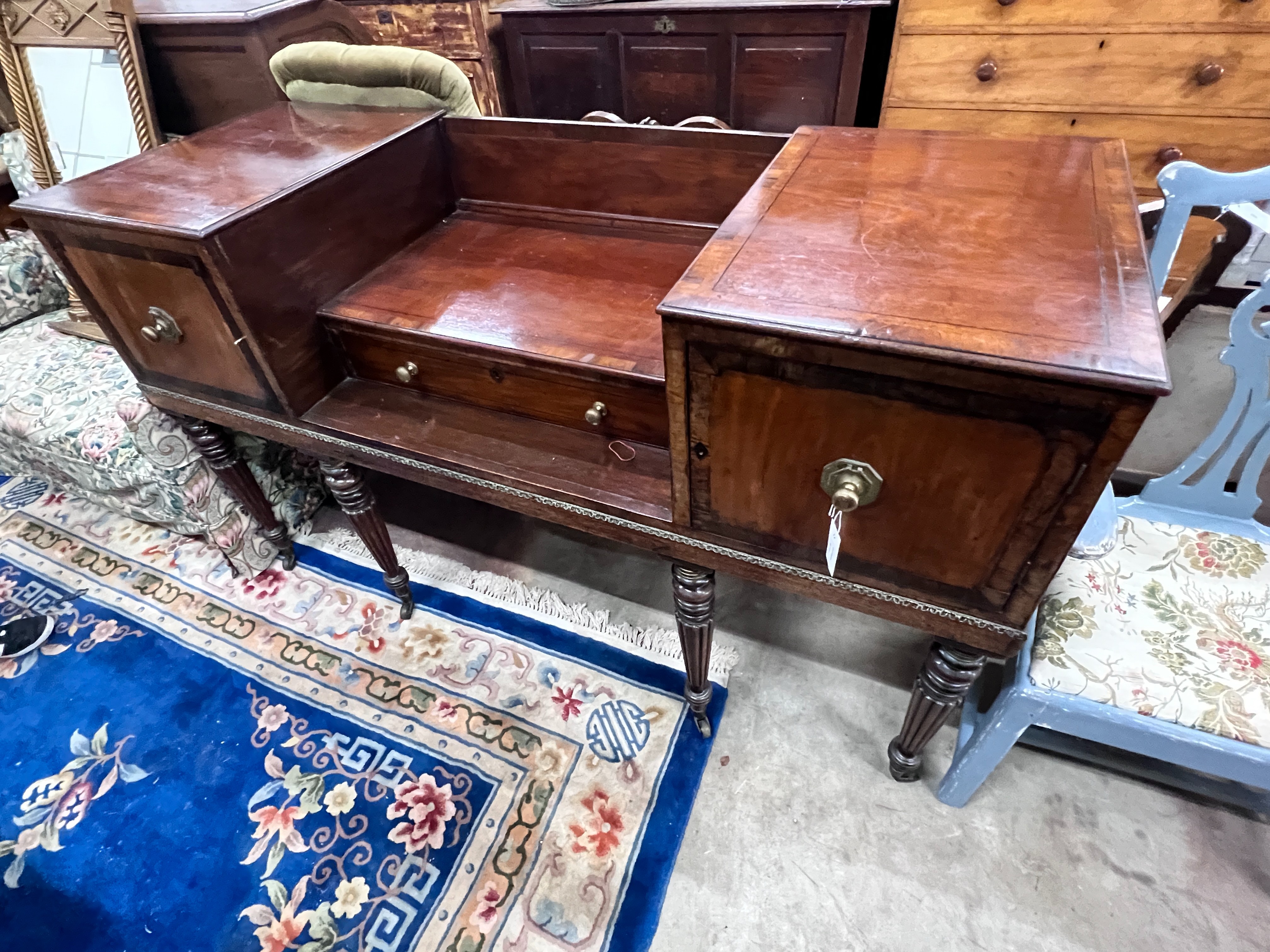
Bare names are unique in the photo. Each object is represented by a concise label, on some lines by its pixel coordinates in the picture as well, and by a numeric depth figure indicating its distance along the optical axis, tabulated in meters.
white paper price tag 0.71
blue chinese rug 1.08
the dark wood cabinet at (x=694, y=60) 1.76
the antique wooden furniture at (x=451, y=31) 2.16
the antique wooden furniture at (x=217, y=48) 1.67
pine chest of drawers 1.49
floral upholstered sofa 1.43
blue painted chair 0.83
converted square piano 0.59
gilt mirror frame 1.51
